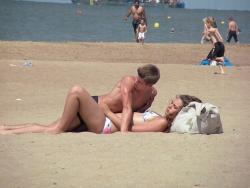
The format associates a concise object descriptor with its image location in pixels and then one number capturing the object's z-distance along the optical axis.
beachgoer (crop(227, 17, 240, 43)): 30.88
